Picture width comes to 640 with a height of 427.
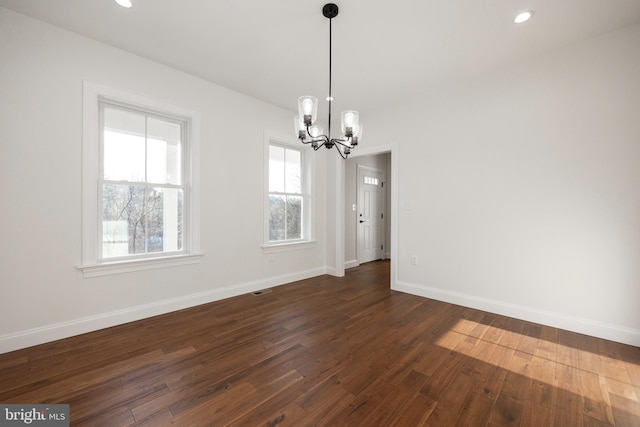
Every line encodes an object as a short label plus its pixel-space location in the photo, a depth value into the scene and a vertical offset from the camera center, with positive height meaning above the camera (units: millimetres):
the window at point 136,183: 2682 +327
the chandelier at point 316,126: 2279 +819
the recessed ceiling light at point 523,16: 2268 +1711
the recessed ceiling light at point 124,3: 2179 +1722
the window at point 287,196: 4383 +294
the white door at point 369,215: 5988 -38
